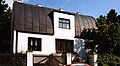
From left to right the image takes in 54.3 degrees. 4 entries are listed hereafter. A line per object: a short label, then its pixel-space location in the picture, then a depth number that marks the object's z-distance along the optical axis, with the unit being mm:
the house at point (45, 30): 12564
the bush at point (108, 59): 12384
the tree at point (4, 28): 13128
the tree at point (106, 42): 12798
